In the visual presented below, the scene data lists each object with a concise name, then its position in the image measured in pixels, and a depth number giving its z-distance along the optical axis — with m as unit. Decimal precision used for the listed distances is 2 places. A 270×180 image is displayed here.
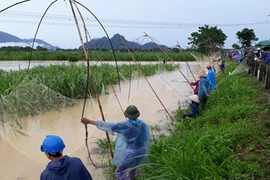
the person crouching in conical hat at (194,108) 6.07
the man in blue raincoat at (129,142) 2.91
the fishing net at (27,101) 5.98
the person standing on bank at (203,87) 6.18
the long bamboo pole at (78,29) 2.80
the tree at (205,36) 23.04
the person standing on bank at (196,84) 6.50
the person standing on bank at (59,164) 2.11
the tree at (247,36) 35.21
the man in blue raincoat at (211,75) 7.71
